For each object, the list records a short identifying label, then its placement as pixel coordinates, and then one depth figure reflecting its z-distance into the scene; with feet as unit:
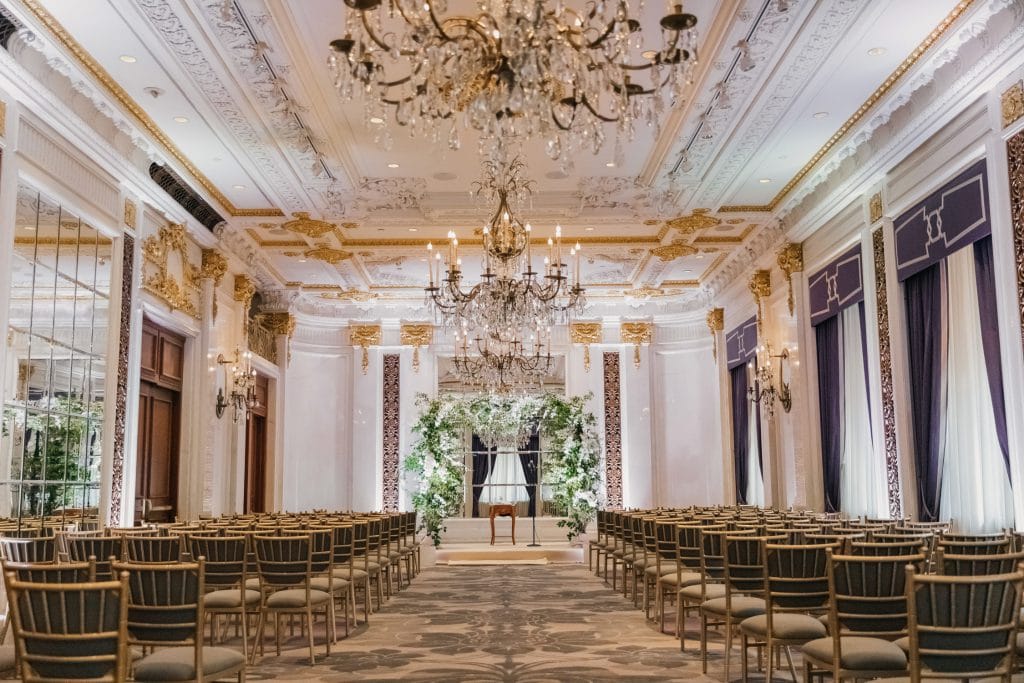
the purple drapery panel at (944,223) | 22.33
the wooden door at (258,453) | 47.70
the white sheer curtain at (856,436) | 30.53
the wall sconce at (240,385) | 38.27
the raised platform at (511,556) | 42.80
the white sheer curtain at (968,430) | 22.91
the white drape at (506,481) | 54.85
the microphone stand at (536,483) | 54.39
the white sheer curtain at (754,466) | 43.85
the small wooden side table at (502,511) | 50.16
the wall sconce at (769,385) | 37.96
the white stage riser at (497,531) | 52.80
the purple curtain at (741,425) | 46.32
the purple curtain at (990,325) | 21.89
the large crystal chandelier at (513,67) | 14.23
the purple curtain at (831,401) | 33.27
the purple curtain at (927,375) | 25.46
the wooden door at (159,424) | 31.86
